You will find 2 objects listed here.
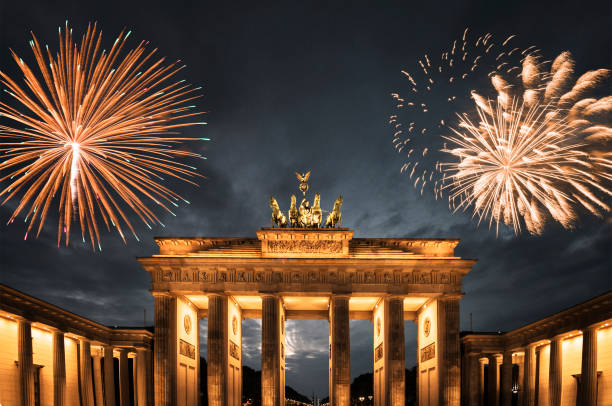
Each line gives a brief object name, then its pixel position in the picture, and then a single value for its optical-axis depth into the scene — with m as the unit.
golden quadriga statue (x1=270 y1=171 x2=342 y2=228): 45.53
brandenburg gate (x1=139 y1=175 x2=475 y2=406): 41.44
